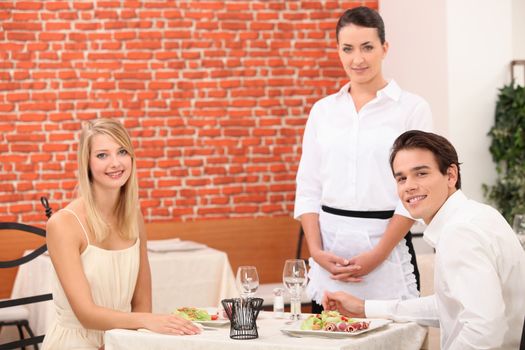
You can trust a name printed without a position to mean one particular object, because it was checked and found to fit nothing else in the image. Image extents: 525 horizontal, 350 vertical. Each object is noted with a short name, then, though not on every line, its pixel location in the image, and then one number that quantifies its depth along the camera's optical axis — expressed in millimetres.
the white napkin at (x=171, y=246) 5023
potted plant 5363
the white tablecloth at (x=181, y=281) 4816
